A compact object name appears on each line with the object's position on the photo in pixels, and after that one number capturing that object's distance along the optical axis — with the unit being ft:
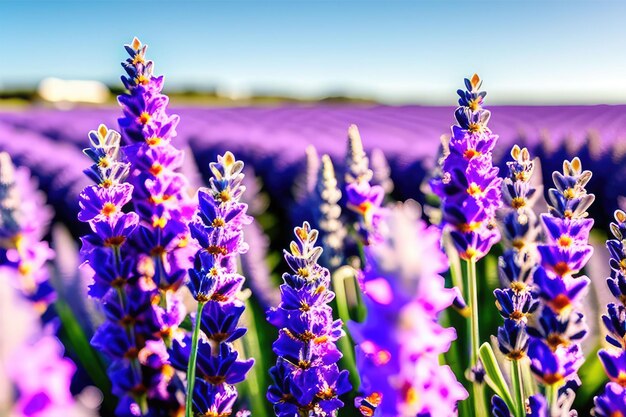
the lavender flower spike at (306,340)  0.95
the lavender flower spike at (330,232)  1.83
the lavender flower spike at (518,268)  1.03
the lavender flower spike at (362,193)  1.41
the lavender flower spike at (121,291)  1.03
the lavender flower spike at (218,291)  0.96
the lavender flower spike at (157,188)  1.06
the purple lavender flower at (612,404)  0.93
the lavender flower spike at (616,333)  0.93
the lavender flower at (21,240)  1.37
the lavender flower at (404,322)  0.68
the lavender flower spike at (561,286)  0.89
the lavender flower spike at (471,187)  1.10
